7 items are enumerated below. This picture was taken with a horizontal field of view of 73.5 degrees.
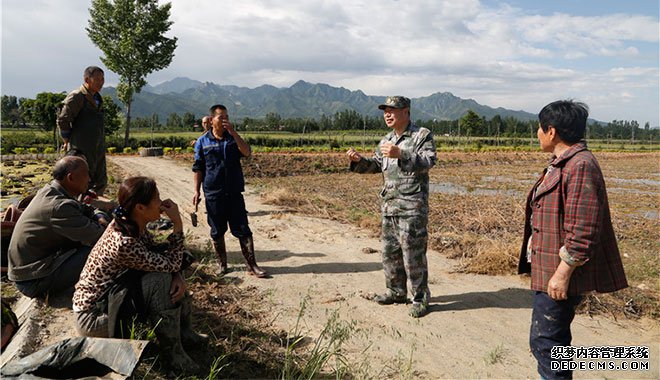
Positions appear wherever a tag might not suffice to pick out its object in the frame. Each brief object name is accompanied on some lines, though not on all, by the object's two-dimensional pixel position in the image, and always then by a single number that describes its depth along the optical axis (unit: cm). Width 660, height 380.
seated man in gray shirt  323
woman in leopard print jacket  261
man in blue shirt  477
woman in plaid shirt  224
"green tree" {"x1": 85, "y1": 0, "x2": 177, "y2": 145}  2541
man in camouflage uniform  382
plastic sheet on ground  218
